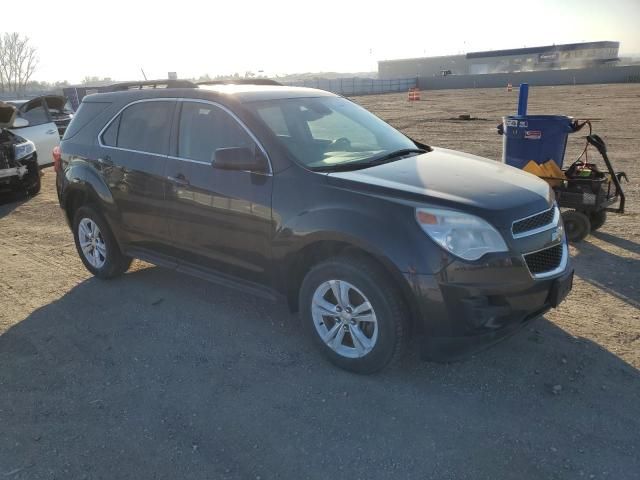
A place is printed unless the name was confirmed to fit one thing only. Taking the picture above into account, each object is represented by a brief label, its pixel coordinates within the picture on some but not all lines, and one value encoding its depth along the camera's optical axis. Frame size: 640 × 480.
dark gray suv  3.08
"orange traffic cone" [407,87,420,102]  36.75
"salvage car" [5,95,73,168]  10.99
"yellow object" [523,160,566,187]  5.92
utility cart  5.77
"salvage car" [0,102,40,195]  8.75
